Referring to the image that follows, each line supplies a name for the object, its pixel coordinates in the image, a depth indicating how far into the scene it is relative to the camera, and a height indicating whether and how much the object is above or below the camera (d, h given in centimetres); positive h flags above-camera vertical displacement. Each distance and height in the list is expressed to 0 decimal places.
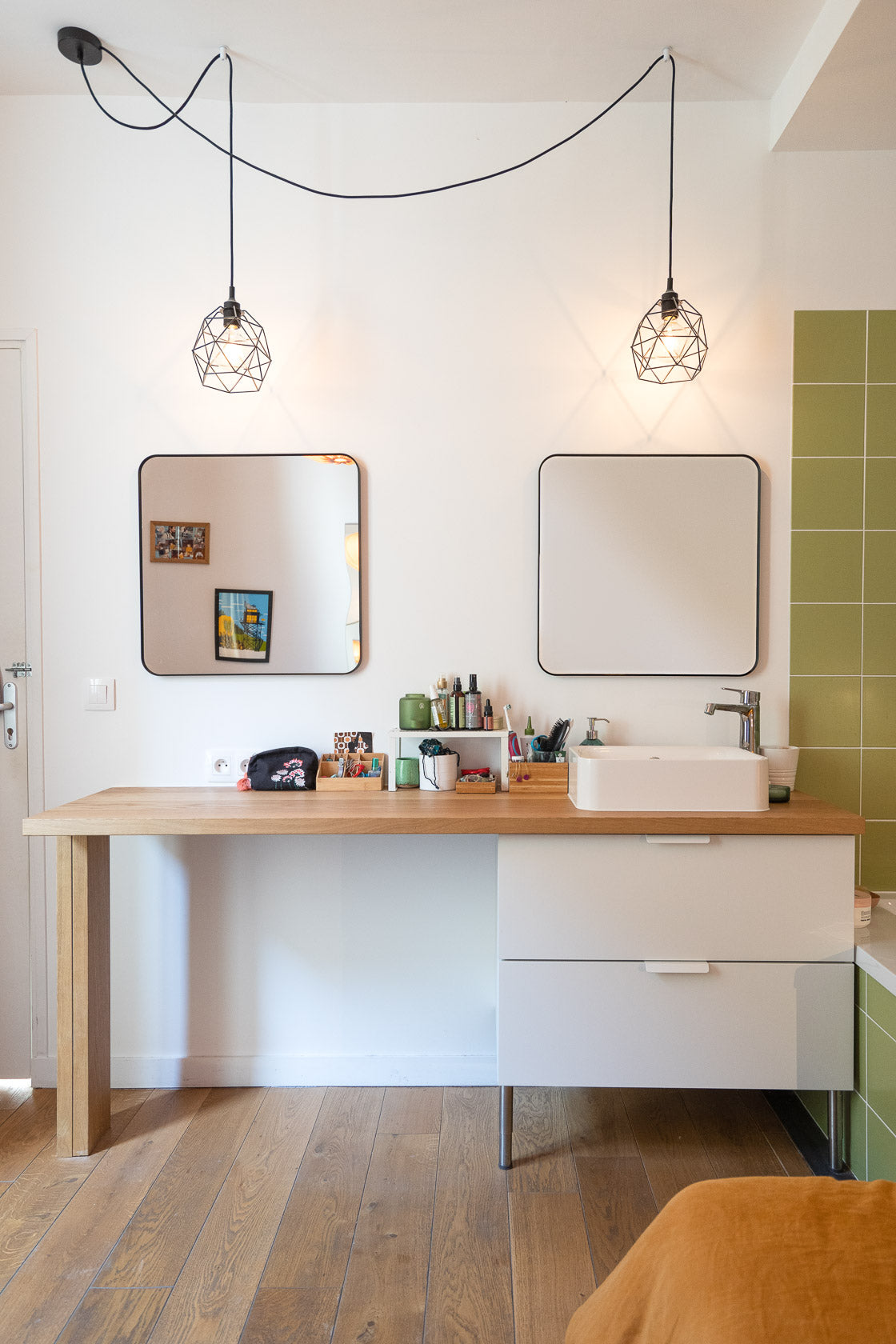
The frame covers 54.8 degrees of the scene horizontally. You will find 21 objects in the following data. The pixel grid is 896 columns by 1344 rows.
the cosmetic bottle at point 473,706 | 238 -15
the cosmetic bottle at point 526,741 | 238 -25
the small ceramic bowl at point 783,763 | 229 -30
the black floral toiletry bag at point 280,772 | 237 -33
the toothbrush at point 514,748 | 232 -26
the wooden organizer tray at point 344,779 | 235 -35
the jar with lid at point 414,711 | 237 -17
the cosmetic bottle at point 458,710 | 238 -16
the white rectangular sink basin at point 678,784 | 203 -31
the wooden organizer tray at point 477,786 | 229 -36
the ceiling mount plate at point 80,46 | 215 +153
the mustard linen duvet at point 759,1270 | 95 -72
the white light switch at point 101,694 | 246 -12
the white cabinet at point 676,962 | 197 -71
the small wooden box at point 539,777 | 228 -33
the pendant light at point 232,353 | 226 +81
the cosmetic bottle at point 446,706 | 238 -15
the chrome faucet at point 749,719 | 226 -18
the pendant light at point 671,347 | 234 +83
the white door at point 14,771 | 245 -35
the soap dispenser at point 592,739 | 237 -24
